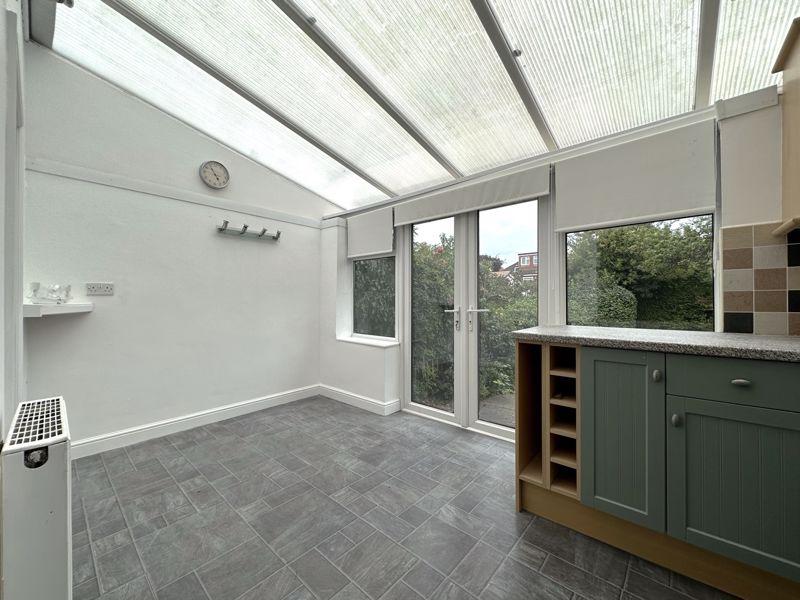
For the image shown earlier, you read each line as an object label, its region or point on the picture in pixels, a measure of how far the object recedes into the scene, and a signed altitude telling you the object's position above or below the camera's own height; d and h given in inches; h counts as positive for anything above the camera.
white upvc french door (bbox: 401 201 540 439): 103.1 -3.5
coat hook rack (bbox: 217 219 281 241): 122.0 +27.8
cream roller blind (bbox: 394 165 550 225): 92.9 +34.6
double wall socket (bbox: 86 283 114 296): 96.0 +3.7
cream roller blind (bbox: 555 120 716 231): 69.4 +28.4
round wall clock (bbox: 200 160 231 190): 120.1 +48.8
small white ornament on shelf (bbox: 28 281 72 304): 86.2 +2.3
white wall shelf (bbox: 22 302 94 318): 75.0 -1.9
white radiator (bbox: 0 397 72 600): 30.9 -21.7
